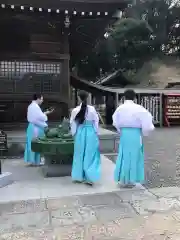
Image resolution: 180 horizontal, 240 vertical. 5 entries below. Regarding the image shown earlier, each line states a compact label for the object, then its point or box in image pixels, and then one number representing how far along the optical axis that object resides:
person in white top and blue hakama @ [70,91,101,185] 5.59
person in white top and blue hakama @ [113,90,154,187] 5.26
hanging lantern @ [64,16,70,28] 10.30
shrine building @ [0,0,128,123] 10.06
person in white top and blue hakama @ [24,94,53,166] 7.02
